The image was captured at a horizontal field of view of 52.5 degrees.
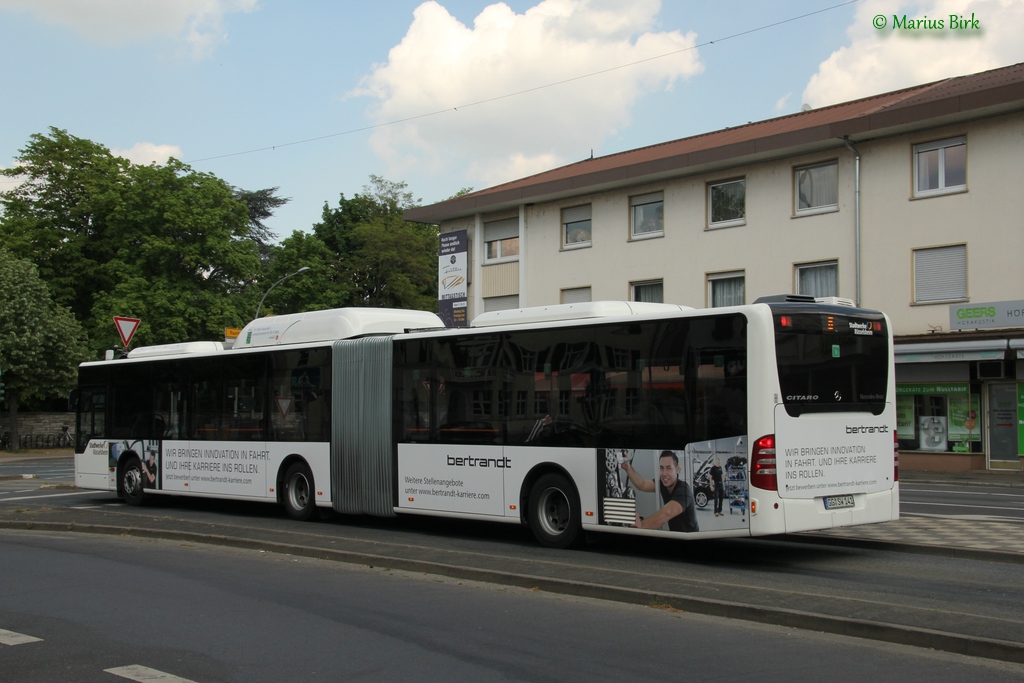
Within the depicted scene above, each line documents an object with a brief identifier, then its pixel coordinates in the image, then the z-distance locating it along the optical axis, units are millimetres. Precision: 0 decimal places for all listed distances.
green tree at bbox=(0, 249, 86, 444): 46500
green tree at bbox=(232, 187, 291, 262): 65756
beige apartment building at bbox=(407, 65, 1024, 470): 26812
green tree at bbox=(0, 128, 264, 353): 50344
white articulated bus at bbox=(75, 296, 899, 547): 10523
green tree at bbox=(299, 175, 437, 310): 62062
